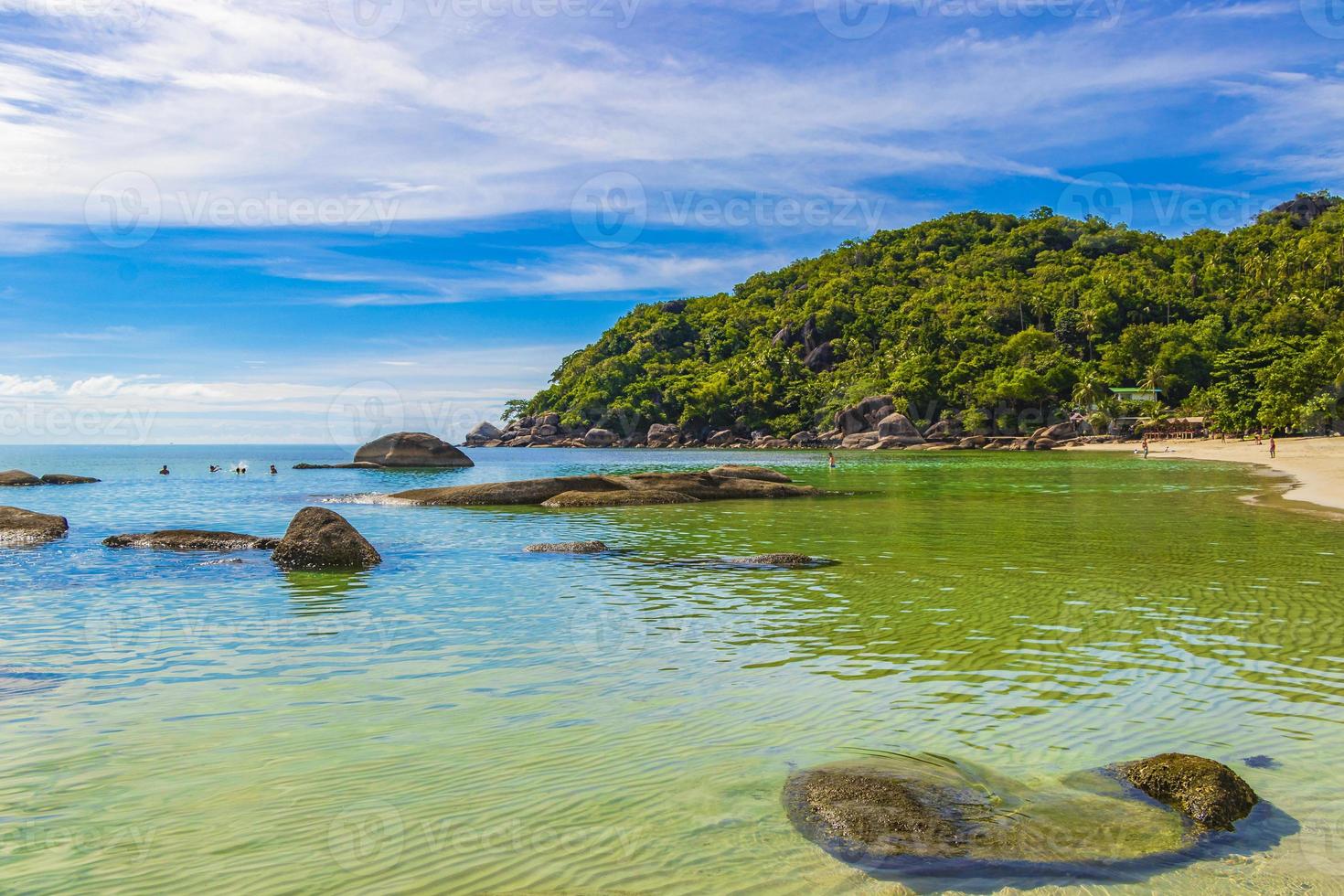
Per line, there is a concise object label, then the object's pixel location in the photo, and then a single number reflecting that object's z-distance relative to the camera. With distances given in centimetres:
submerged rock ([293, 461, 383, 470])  6562
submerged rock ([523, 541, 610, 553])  2012
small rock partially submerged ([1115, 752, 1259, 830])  556
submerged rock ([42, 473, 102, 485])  5406
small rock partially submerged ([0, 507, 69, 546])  2283
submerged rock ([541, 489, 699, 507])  3300
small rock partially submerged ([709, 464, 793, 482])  3994
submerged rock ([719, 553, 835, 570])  1748
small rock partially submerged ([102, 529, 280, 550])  2102
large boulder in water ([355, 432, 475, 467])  6241
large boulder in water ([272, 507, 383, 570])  1805
